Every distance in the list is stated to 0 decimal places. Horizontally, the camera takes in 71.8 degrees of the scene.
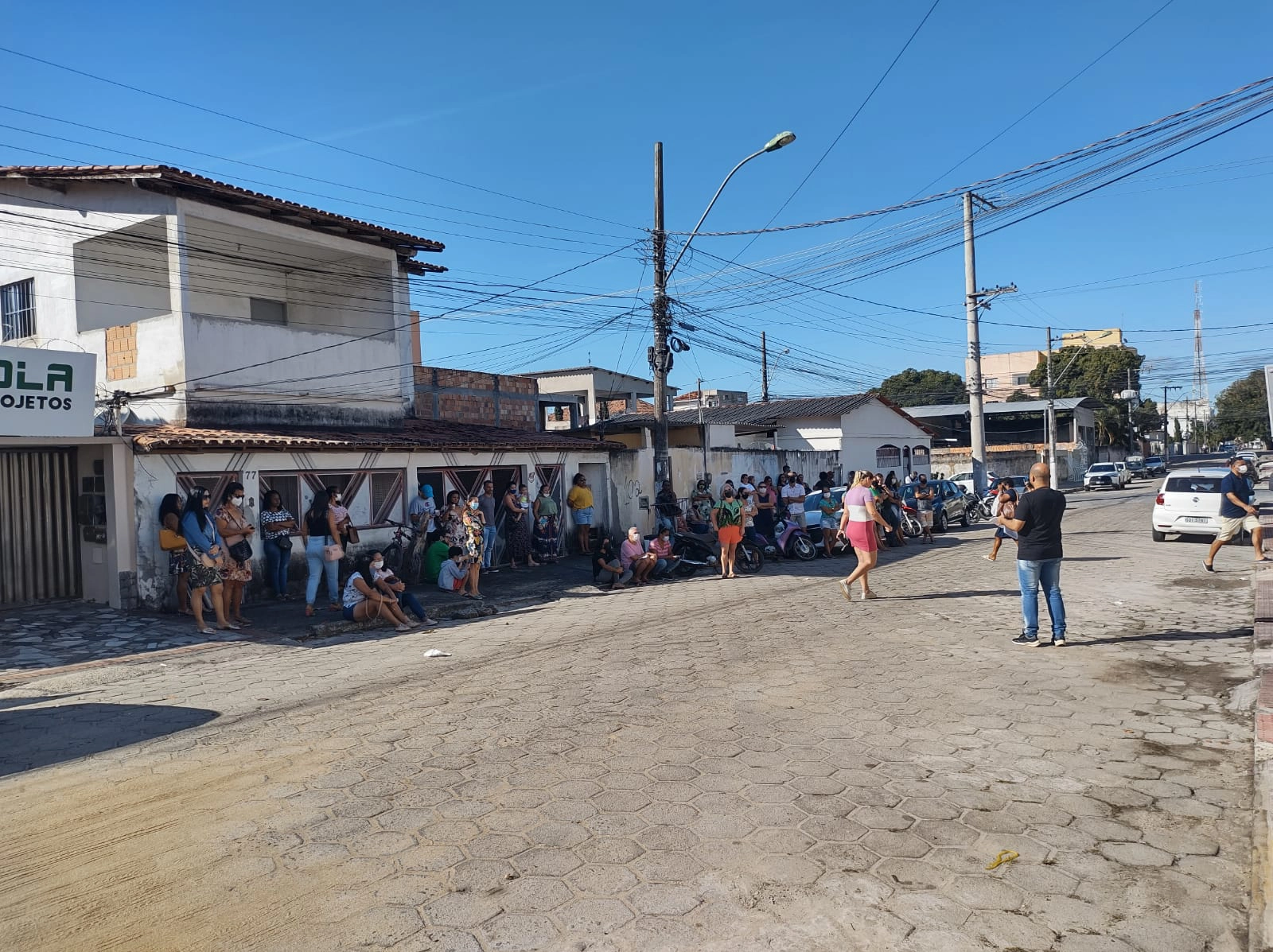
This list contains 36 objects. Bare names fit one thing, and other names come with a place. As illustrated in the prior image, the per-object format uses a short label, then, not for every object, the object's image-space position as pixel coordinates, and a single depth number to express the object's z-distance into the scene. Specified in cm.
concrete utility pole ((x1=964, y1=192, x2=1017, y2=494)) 2917
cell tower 5573
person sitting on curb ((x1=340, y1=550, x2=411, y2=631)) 1129
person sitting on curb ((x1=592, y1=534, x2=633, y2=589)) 1488
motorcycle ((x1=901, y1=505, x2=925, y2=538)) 2122
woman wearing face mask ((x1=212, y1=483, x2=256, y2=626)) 1166
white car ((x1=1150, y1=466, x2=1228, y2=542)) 1747
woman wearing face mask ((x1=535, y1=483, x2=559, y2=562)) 1866
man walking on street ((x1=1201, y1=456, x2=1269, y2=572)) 1331
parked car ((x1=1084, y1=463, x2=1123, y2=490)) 4438
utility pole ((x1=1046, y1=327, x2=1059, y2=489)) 3706
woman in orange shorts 1545
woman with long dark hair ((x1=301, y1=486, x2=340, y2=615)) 1275
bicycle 1622
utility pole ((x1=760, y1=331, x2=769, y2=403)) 4606
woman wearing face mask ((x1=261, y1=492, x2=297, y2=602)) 1359
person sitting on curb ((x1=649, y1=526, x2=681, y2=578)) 1557
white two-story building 1261
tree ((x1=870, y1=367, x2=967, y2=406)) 6675
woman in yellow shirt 1997
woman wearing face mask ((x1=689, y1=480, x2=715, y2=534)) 2009
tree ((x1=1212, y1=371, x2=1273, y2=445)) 8394
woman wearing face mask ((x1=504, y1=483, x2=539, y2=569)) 1834
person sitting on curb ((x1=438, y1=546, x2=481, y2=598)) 1406
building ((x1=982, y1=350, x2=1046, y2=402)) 8881
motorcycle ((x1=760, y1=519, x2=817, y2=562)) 1770
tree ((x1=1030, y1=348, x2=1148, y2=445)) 6250
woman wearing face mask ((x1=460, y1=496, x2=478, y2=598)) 1409
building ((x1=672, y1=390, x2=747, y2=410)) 5177
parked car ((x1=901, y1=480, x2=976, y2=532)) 2358
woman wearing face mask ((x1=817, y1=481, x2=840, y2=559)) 1802
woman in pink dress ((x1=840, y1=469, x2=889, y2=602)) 1153
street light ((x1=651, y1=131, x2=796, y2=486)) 1830
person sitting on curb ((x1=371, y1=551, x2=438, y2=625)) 1144
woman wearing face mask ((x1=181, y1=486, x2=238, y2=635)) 1127
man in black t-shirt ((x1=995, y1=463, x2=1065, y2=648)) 833
